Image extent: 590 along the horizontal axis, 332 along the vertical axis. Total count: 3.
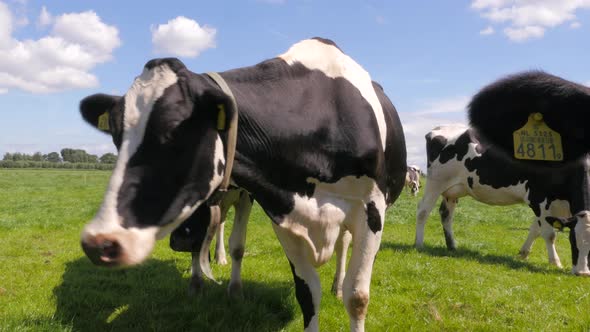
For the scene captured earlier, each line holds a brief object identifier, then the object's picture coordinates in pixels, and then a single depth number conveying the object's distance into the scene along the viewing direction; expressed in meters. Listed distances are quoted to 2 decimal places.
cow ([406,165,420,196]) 27.66
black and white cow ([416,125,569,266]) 8.27
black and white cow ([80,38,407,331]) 2.12
